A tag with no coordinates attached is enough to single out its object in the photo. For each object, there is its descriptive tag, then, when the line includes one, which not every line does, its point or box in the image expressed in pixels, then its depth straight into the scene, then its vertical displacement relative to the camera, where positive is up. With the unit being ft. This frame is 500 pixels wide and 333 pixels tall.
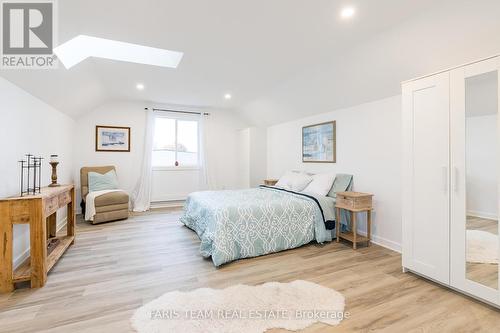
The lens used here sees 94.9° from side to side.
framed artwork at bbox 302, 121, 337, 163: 13.00 +1.43
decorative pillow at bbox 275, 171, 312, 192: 13.12 -0.90
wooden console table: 6.49 -2.07
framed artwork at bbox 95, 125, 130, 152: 16.43 +2.01
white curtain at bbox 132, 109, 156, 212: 17.08 -0.76
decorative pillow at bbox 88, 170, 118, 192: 14.69 -1.04
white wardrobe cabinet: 5.87 -0.28
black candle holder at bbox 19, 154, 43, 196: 8.41 -0.25
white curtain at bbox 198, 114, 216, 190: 19.15 +0.64
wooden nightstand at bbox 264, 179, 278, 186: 16.95 -1.13
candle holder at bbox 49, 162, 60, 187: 9.36 -0.42
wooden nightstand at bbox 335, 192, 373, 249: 9.83 -1.77
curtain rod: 18.07 +4.45
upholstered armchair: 13.30 -2.32
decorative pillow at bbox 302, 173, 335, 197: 11.89 -0.97
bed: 8.64 -2.32
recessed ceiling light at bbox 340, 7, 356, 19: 6.54 +4.49
